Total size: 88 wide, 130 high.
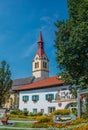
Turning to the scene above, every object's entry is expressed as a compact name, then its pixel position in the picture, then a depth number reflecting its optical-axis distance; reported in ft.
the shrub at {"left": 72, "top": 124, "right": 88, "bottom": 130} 55.24
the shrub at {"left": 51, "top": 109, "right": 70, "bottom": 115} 101.64
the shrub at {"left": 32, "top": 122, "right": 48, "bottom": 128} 75.53
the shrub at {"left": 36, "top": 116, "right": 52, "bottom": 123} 85.01
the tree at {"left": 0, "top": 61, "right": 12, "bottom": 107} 182.91
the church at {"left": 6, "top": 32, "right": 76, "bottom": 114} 163.53
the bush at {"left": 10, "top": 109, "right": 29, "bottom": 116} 159.91
